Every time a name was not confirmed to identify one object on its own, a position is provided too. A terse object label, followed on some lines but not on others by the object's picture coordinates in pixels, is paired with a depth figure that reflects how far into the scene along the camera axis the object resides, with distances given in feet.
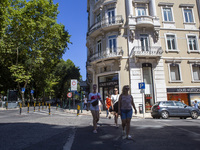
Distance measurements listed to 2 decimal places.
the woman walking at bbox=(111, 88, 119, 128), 23.59
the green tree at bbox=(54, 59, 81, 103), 118.50
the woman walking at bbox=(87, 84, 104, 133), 19.55
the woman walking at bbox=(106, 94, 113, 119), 34.71
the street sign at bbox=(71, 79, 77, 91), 53.67
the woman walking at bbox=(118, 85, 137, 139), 16.03
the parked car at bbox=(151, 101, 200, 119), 41.37
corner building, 61.87
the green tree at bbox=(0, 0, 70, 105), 81.82
